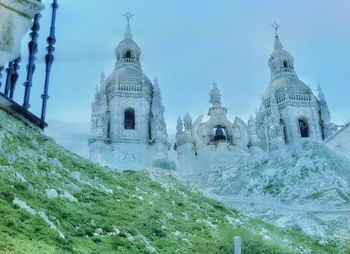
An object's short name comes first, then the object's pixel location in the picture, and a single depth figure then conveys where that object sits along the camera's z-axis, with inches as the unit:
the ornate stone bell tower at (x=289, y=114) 1626.5
